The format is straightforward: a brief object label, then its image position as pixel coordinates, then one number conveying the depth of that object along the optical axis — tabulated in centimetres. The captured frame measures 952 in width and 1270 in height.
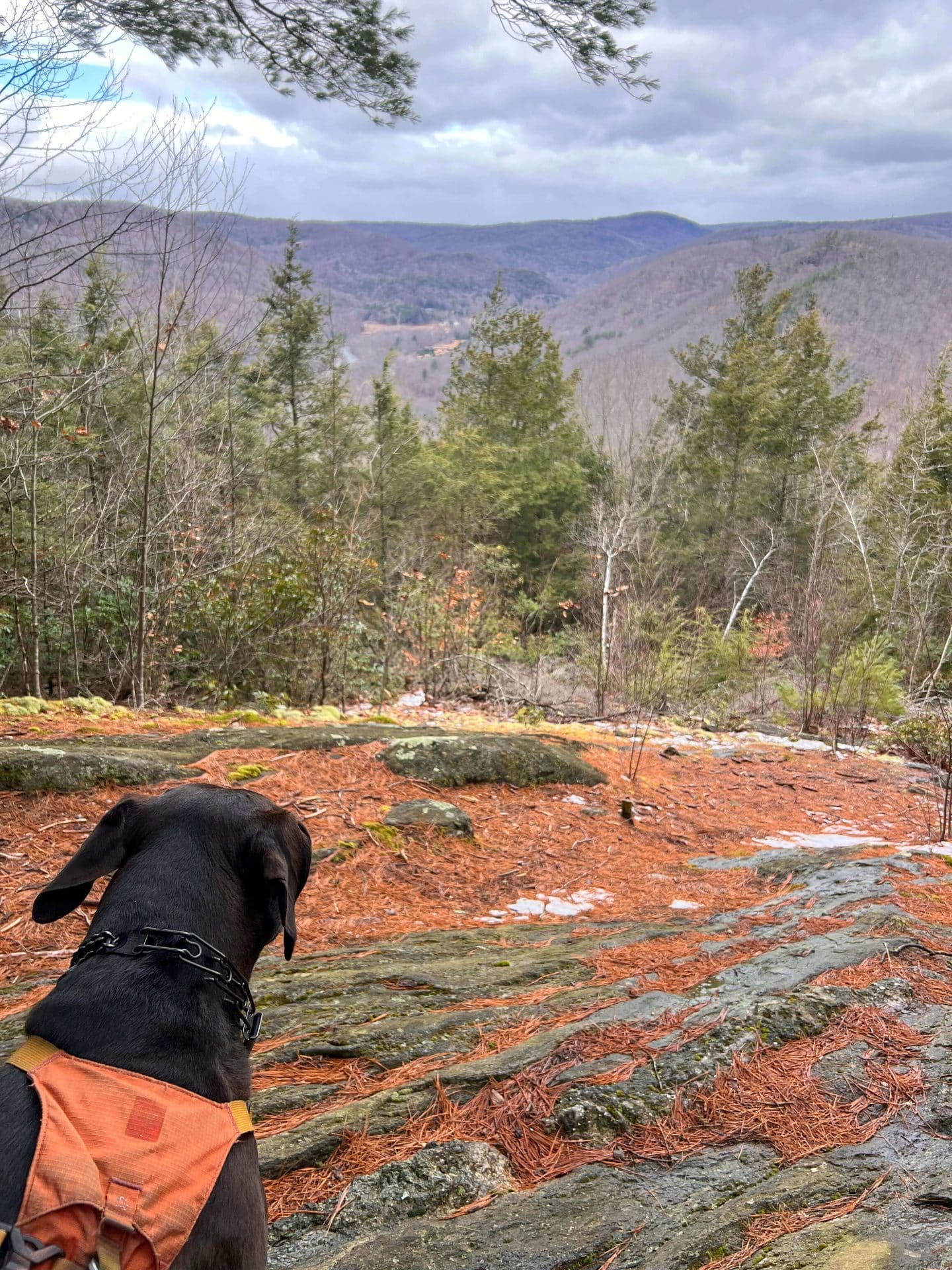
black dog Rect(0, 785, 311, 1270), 145
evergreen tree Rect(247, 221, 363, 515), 2628
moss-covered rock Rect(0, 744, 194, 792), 431
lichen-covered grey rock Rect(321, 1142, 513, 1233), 182
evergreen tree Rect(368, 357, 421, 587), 2348
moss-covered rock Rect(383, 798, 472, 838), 488
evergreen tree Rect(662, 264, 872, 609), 3369
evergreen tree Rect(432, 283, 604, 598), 2791
